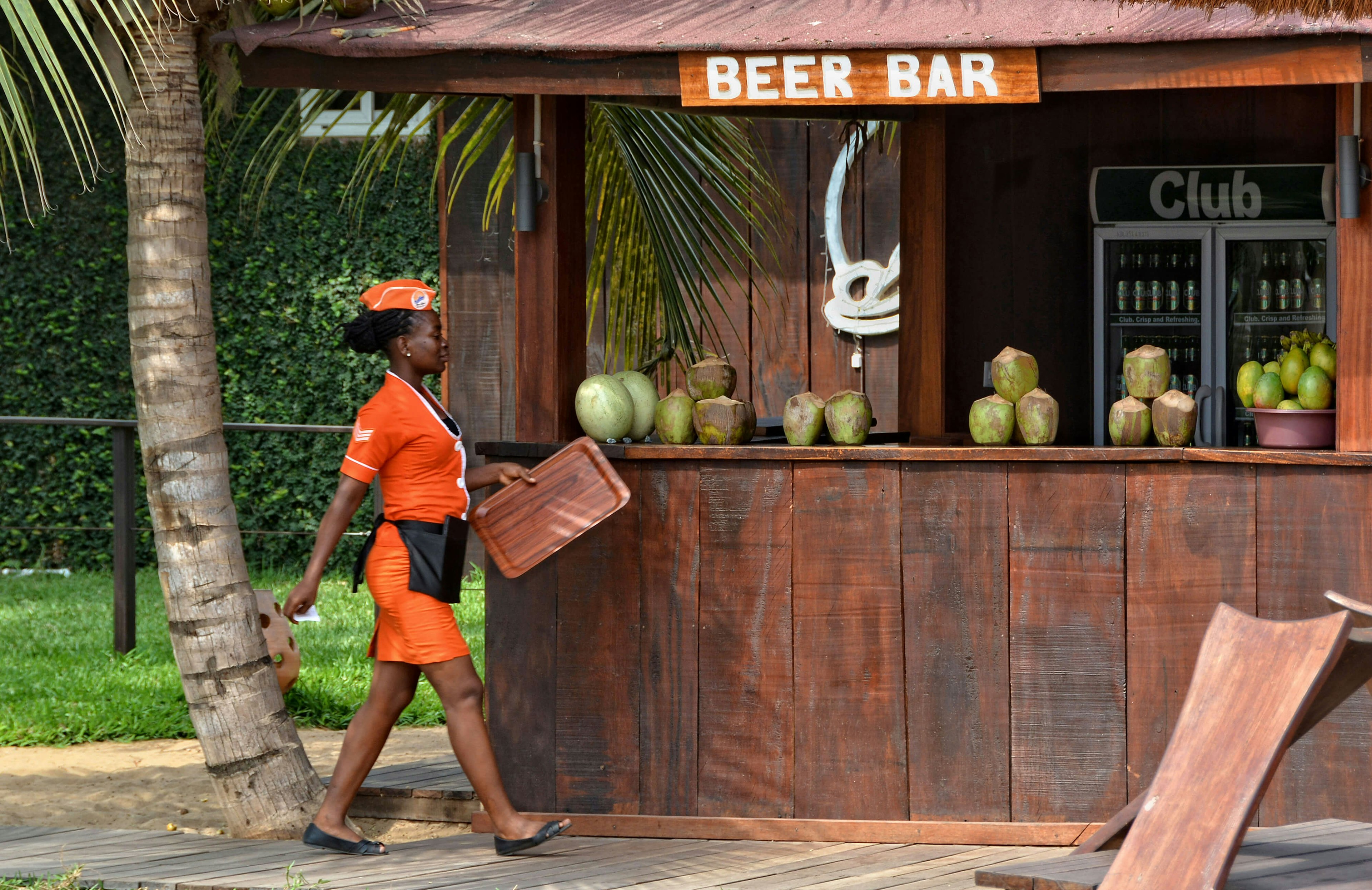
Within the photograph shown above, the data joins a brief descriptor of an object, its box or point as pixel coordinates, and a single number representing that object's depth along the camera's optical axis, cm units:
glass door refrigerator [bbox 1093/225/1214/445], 1546
